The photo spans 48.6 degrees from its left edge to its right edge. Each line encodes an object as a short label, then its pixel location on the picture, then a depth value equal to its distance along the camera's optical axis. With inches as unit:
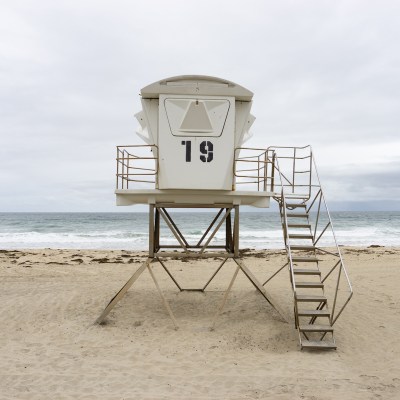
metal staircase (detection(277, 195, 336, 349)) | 402.6
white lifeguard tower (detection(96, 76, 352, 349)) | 450.3
